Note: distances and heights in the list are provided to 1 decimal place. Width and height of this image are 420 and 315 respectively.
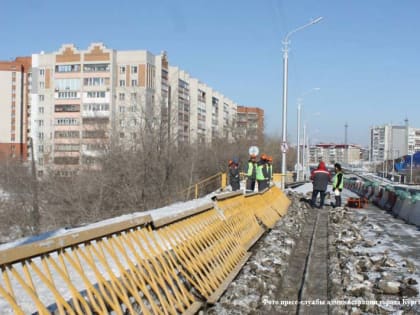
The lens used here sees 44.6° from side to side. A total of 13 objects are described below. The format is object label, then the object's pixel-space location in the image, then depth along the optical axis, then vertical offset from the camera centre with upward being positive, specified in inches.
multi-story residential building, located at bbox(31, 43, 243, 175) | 3282.5 +414.5
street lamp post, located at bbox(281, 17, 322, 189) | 1249.4 +115.8
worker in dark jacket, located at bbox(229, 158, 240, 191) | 883.4 -47.6
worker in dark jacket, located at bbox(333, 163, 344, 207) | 748.6 -46.7
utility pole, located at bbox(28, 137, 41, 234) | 1309.1 -163.5
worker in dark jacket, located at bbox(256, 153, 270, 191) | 762.2 -39.2
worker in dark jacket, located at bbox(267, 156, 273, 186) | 781.6 -29.5
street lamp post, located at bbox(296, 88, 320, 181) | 2246.9 -96.9
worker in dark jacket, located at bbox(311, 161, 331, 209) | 737.0 -44.2
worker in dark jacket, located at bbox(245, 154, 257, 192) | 783.7 -37.6
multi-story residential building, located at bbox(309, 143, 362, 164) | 6848.4 -74.4
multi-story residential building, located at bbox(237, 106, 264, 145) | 2593.5 +89.2
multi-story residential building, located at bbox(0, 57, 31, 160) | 4032.5 +317.0
